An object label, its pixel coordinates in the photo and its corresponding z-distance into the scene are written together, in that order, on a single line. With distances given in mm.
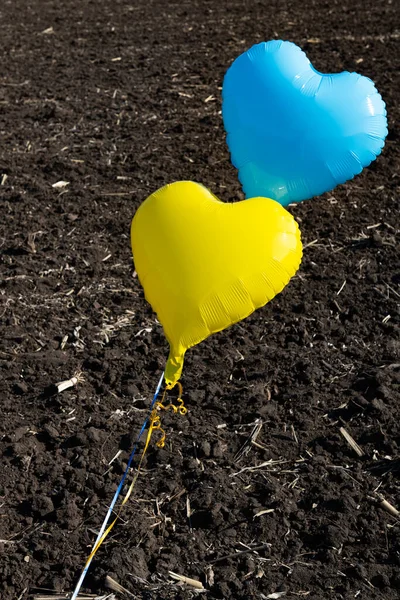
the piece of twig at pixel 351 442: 3990
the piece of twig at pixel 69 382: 4379
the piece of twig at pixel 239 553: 3479
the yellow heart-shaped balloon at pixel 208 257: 3086
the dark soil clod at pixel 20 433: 4062
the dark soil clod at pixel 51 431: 4090
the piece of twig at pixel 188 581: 3357
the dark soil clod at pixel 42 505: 3701
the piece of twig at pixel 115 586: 3340
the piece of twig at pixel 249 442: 4001
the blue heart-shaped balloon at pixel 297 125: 3971
